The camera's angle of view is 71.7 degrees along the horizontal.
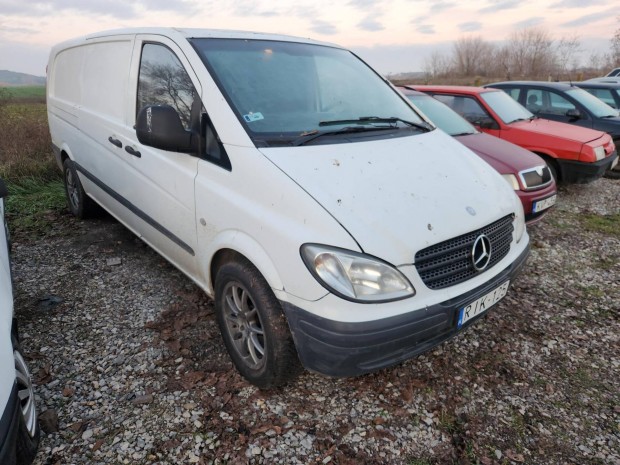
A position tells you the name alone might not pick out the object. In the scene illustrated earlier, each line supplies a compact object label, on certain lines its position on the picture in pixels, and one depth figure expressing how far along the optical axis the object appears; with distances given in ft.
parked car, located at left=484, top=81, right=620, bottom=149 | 24.16
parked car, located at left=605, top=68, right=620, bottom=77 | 59.65
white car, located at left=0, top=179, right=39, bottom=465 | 5.04
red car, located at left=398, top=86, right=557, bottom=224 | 14.73
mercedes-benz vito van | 6.32
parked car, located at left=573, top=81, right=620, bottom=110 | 30.63
